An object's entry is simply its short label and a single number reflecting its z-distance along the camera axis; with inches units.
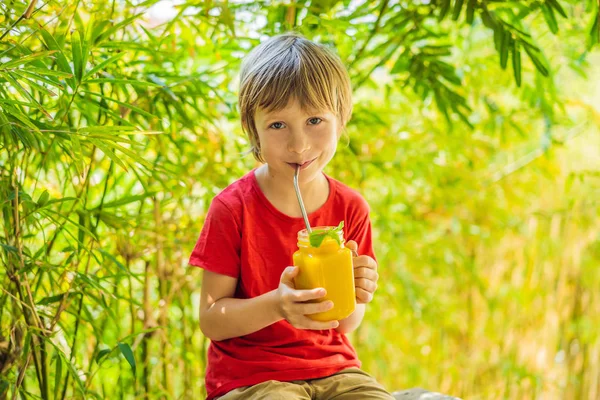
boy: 39.4
